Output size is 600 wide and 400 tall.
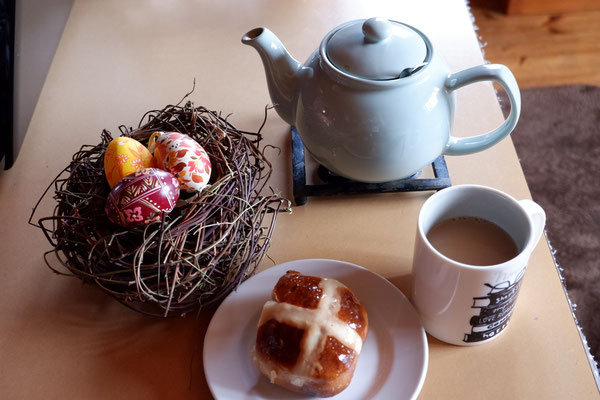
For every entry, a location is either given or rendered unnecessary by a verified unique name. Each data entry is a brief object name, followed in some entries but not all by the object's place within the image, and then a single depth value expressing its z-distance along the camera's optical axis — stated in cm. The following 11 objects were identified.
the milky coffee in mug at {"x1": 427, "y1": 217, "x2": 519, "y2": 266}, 52
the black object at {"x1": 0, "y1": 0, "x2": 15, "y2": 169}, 75
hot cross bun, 47
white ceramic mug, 47
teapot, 56
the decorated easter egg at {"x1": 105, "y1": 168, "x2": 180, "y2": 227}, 50
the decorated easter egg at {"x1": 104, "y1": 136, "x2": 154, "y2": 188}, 56
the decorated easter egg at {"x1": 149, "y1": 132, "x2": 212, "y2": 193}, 54
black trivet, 67
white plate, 49
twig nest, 50
